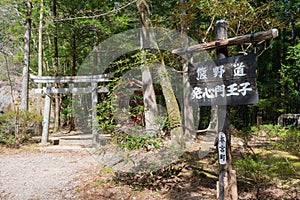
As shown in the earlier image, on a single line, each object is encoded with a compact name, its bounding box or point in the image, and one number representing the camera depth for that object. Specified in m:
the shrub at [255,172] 3.42
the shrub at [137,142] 4.22
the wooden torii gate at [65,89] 8.36
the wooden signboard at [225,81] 2.54
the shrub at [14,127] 8.28
